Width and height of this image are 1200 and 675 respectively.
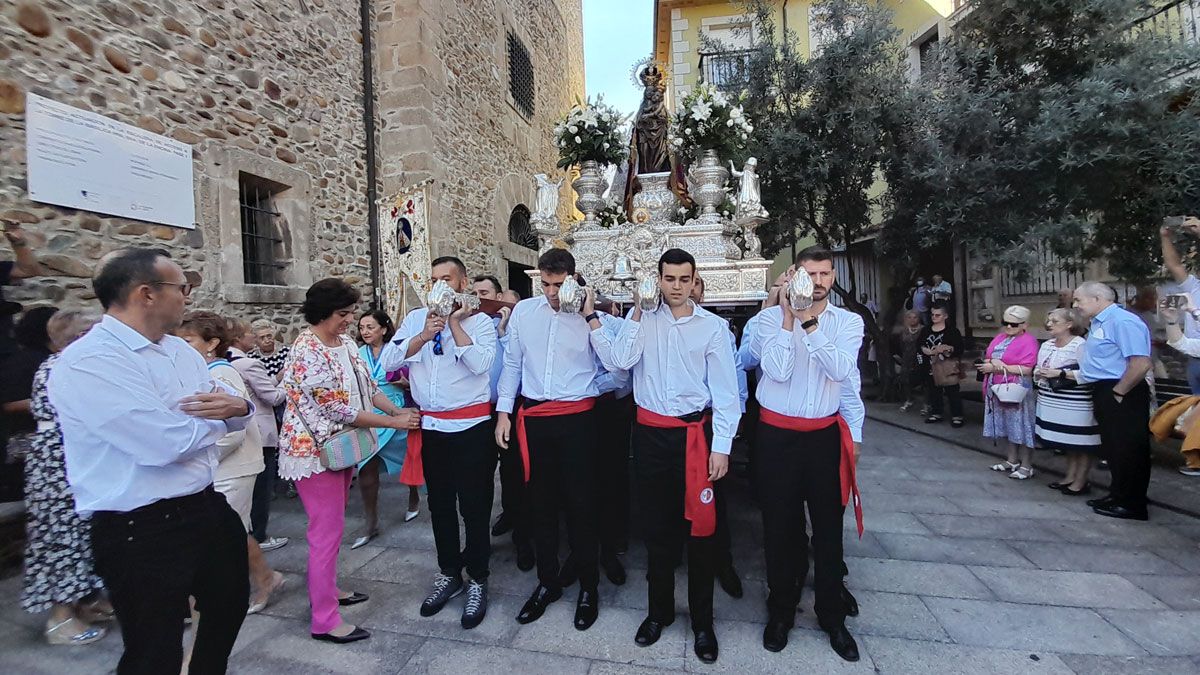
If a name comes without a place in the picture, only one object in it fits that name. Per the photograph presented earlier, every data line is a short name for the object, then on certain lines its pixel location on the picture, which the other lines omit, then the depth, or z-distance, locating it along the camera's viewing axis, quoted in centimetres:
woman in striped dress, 472
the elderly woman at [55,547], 297
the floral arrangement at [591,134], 585
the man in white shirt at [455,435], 311
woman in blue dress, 423
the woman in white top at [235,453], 311
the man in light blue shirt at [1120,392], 426
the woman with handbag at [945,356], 768
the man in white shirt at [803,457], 268
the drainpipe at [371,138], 799
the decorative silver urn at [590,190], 578
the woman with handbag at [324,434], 285
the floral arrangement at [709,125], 564
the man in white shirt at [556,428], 310
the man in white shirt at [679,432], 273
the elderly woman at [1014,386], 541
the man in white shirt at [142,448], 173
